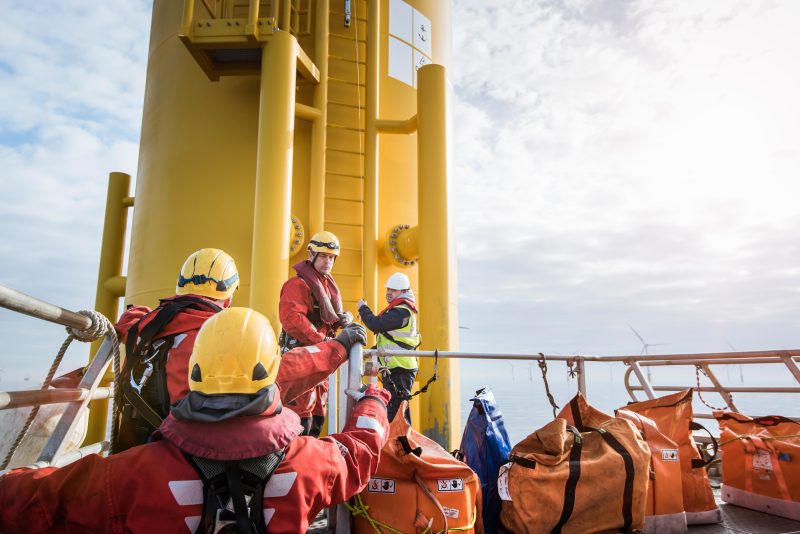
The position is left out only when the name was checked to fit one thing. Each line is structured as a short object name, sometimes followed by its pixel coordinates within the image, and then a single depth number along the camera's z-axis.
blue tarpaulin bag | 2.73
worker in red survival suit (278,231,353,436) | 3.77
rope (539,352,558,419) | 3.05
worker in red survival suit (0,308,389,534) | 1.43
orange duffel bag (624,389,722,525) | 2.89
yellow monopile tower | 5.45
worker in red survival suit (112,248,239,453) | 2.10
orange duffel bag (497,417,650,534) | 2.45
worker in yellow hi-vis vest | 4.47
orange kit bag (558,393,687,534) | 2.67
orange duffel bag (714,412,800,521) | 2.99
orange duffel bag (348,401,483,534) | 2.25
